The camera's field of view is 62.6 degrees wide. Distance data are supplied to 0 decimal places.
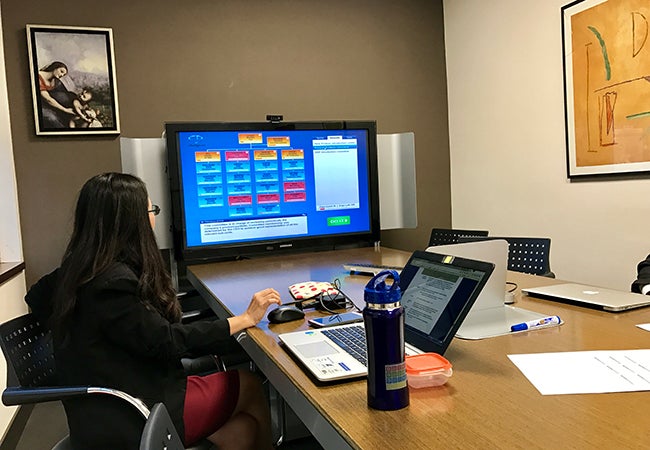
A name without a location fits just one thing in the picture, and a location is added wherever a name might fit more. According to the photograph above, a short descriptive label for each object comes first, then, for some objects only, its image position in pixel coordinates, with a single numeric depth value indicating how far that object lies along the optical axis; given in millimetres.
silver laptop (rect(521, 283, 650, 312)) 1463
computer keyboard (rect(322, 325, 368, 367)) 1121
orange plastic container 973
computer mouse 1516
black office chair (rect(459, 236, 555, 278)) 2504
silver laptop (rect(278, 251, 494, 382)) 1063
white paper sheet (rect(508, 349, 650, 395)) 934
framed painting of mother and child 2943
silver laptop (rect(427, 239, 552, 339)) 1333
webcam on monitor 2992
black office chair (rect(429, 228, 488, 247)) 2969
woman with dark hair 1445
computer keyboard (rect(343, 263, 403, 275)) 2131
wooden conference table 779
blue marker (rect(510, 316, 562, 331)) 1300
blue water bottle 852
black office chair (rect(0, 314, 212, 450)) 1378
